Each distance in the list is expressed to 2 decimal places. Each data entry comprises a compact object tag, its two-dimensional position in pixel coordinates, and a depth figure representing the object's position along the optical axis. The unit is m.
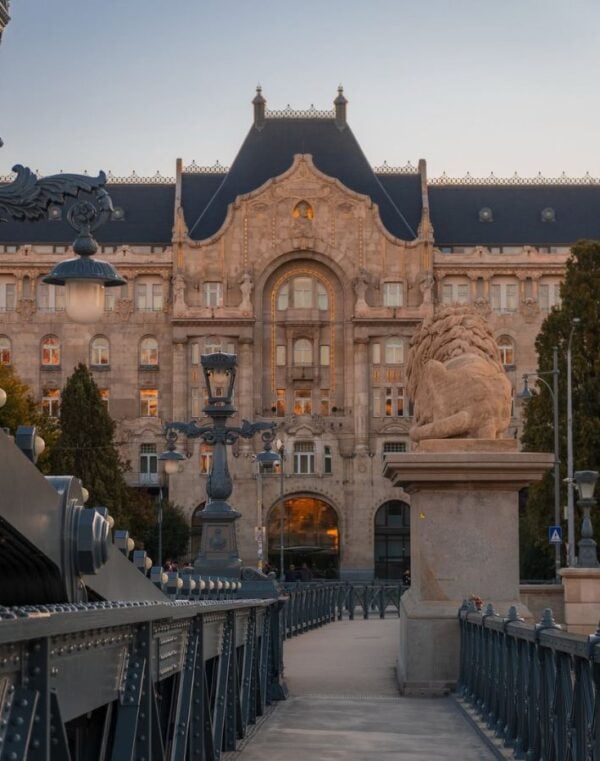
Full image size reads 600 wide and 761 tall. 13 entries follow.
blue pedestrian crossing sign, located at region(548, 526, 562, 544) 51.03
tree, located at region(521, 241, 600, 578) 59.84
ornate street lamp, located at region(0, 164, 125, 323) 8.70
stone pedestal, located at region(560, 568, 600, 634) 30.45
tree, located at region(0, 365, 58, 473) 63.27
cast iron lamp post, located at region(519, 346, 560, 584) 55.53
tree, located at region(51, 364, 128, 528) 82.81
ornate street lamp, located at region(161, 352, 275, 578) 25.55
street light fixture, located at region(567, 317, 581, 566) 52.41
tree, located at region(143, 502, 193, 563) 91.99
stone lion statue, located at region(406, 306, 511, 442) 19.39
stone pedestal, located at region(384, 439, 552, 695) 18.69
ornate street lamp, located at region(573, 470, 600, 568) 35.28
